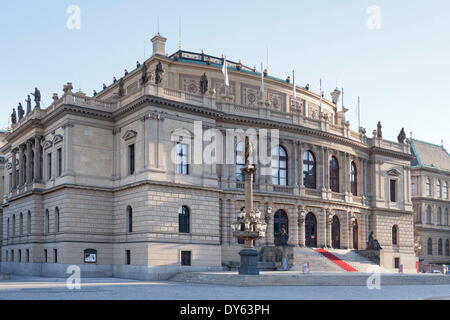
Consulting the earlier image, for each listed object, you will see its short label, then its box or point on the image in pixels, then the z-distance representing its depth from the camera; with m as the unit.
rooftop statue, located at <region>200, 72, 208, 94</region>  57.34
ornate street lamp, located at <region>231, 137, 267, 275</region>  44.03
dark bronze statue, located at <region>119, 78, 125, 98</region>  59.28
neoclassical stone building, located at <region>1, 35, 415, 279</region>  53.59
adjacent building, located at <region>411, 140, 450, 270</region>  99.75
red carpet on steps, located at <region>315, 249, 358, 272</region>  59.51
